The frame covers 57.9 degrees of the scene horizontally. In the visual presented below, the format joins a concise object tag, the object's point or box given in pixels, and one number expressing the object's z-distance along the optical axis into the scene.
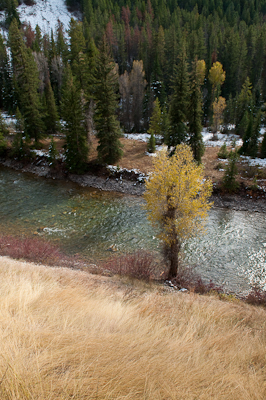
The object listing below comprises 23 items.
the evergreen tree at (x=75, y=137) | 32.03
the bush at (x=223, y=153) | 34.16
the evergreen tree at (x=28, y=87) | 37.25
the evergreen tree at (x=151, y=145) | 36.44
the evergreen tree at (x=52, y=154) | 33.84
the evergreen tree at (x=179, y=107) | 29.35
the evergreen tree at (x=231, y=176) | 26.17
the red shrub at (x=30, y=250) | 15.22
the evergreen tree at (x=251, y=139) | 32.97
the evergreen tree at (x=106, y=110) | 31.30
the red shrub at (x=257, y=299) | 11.77
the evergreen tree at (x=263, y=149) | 32.44
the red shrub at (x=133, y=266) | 13.59
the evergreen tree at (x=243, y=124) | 42.12
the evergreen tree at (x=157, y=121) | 42.03
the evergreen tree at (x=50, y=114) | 41.82
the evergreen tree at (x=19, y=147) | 36.47
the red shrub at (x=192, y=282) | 13.16
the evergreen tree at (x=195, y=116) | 28.89
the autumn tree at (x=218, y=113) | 44.53
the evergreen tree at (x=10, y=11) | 86.62
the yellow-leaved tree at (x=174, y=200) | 12.88
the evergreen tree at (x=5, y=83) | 56.70
